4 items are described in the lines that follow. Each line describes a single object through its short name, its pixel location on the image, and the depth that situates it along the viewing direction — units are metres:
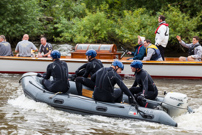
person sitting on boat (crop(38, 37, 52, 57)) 13.18
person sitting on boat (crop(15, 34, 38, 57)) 13.29
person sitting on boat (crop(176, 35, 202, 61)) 12.54
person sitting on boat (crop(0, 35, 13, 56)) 13.59
